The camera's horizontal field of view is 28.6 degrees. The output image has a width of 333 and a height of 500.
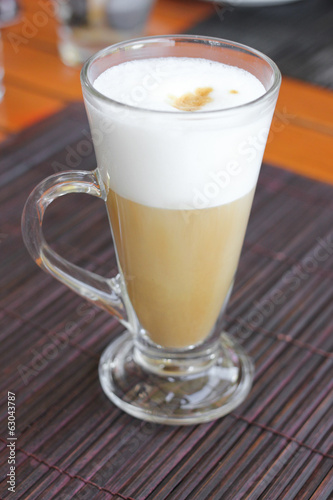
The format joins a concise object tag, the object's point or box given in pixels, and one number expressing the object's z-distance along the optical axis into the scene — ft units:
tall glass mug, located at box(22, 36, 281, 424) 1.86
